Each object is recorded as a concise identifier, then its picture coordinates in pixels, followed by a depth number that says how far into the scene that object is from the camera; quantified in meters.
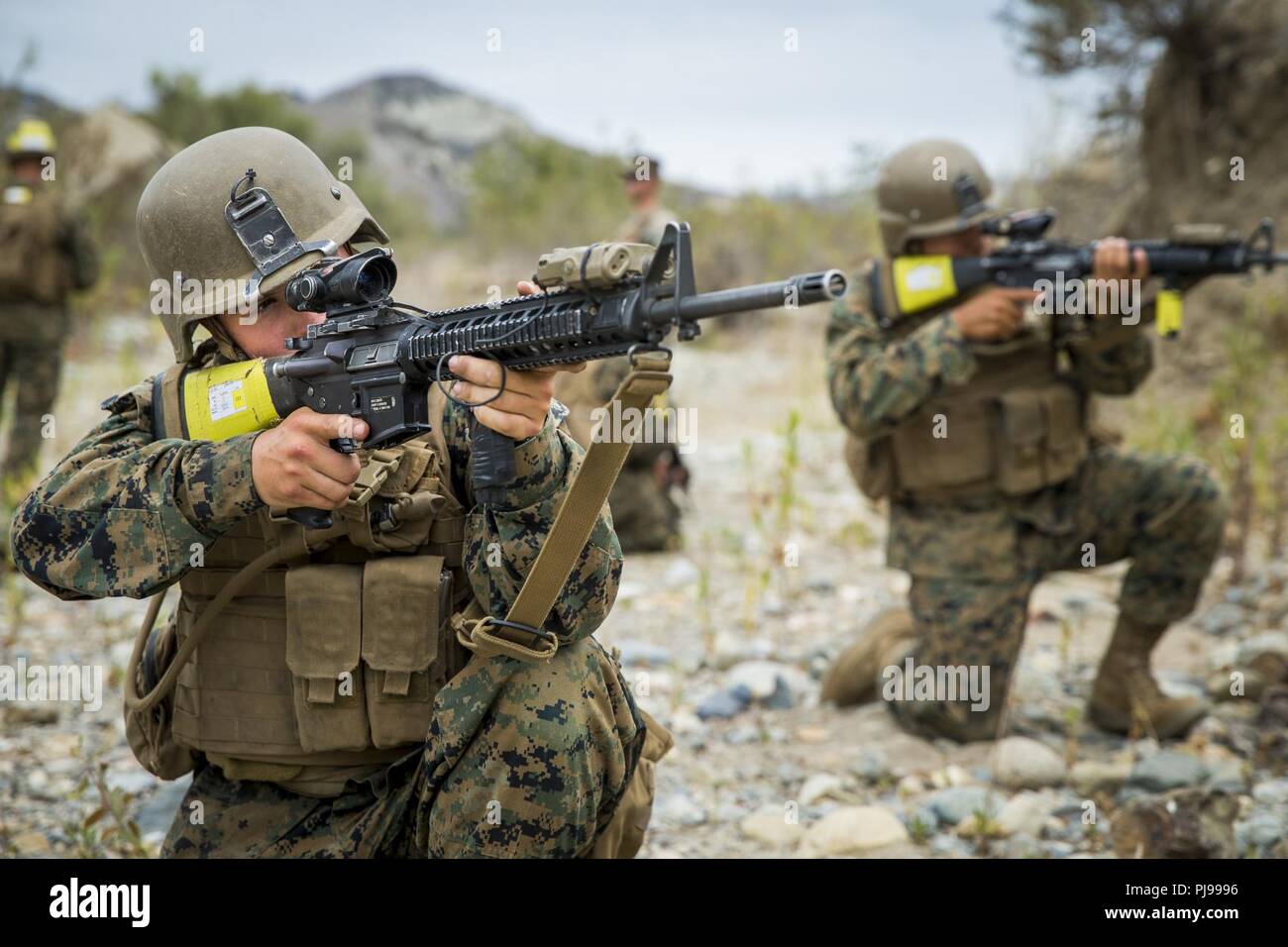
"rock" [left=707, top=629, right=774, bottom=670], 5.10
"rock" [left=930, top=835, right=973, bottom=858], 3.46
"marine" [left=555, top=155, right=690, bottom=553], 6.33
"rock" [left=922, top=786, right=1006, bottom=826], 3.67
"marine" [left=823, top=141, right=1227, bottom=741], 4.38
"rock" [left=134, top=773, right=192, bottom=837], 3.60
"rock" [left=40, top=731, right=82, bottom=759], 4.13
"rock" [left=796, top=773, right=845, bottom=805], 3.90
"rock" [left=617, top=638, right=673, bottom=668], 5.04
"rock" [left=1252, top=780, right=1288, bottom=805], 3.57
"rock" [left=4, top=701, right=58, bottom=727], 4.36
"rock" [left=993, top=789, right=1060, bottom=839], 3.53
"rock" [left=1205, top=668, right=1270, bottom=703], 4.44
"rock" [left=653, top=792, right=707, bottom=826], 3.72
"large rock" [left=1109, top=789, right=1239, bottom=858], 3.04
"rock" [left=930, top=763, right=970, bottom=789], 3.98
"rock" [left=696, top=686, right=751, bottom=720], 4.56
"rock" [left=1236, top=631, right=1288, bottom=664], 4.64
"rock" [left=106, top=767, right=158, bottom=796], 3.88
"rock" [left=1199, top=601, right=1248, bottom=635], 5.37
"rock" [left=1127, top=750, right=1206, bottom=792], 3.70
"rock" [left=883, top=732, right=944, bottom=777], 4.14
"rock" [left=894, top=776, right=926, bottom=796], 3.96
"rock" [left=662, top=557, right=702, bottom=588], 6.36
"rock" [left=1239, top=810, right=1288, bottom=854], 3.20
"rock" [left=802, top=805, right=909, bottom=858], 3.48
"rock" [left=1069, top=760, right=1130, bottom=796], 3.84
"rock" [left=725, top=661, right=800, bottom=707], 4.72
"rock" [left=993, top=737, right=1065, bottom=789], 3.88
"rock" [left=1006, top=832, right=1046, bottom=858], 3.42
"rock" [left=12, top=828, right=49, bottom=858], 3.37
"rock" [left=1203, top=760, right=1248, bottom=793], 3.65
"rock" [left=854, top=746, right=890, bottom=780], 4.07
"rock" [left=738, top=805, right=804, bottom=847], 3.60
